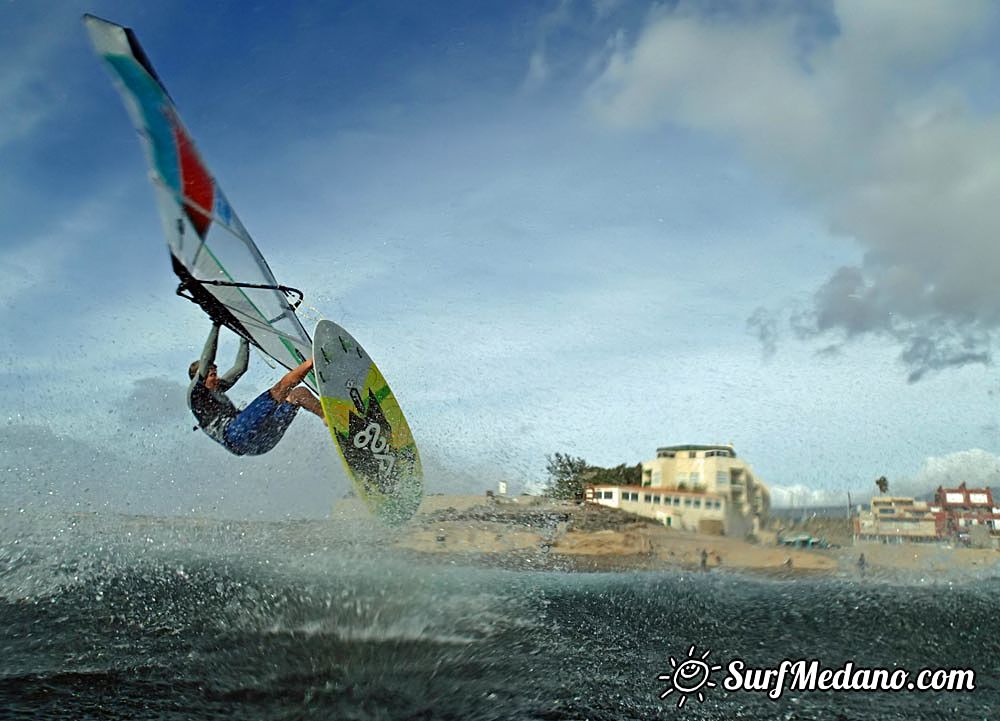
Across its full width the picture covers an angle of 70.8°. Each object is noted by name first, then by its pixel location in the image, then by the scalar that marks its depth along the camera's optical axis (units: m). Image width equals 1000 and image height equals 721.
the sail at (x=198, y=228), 7.75
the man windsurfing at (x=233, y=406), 9.30
